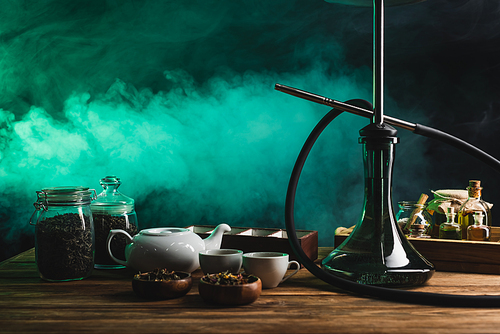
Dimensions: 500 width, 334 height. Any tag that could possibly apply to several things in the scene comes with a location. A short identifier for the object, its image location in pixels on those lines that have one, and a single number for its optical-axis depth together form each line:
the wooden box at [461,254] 0.97
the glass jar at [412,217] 1.11
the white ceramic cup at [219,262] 0.84
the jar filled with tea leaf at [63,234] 0.88
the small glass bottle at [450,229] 1.05
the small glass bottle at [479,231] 1.02
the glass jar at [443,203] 1.14
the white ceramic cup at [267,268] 0.81
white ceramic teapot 0.88
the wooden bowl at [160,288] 0.73
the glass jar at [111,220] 1.02
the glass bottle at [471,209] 1.06
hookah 0.81
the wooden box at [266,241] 1.03
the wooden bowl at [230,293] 0.70
